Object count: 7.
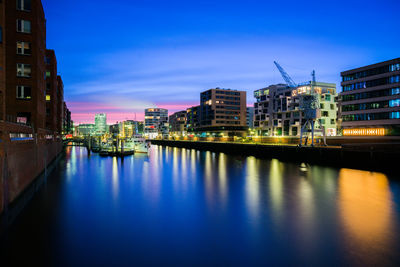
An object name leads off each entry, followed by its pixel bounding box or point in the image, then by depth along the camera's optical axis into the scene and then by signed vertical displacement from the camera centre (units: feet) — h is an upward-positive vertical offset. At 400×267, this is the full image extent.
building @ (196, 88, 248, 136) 585.79 +54.81
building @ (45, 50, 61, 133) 247.09 +44.28
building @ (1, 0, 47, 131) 120.16 +35.77
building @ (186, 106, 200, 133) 653.30 +43.29
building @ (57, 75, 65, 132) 332.80 +42.64
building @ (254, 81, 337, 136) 342.44 +35.14
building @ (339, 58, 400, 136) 246.27 +33.93
